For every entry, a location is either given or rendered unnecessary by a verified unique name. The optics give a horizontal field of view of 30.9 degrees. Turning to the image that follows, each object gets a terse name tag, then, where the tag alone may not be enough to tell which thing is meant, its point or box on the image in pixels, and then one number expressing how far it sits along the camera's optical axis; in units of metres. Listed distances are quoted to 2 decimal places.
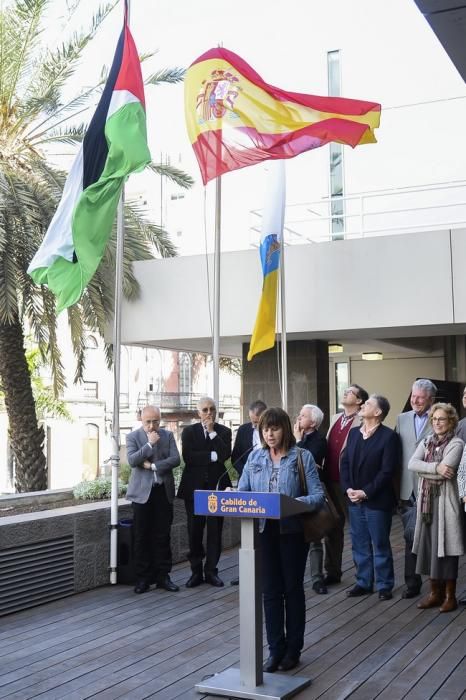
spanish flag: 9.85
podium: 5.06
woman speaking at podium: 5.50
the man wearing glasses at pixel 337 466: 8.27
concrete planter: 7.48
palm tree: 13.02
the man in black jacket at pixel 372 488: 7.69
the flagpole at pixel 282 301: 10.89
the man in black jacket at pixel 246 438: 8.41
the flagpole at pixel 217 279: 10.27
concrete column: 13.95
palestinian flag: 8.22
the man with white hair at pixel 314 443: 8.16
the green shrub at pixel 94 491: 11.16
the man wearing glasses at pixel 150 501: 8.19
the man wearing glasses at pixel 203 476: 8.52
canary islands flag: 10.49
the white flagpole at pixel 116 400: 8.44
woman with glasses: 7.04
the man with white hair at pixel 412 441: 7.76
